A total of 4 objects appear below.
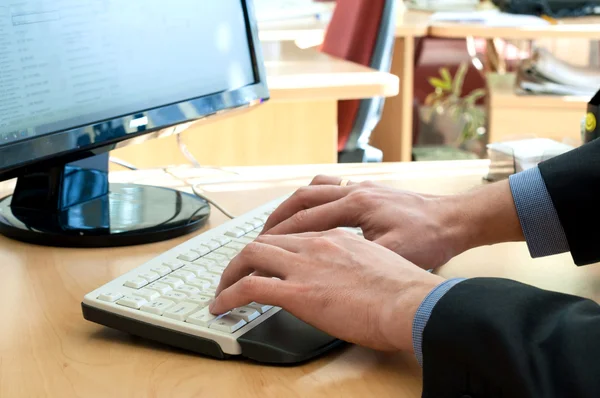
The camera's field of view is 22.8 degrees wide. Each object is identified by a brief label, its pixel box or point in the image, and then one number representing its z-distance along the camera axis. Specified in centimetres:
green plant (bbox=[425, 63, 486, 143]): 518
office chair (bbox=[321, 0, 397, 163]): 288
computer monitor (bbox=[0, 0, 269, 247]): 153
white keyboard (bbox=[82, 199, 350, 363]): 132
